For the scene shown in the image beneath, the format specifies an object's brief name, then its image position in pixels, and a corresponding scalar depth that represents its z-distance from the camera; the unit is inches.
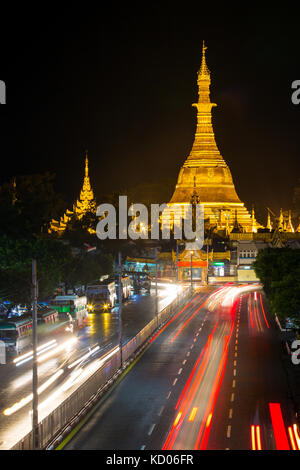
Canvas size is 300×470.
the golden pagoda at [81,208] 6141.7
